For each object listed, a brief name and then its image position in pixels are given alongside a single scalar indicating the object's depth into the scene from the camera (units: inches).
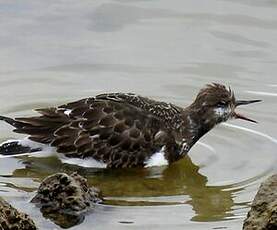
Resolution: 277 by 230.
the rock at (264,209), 461.7
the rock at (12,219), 485.0
